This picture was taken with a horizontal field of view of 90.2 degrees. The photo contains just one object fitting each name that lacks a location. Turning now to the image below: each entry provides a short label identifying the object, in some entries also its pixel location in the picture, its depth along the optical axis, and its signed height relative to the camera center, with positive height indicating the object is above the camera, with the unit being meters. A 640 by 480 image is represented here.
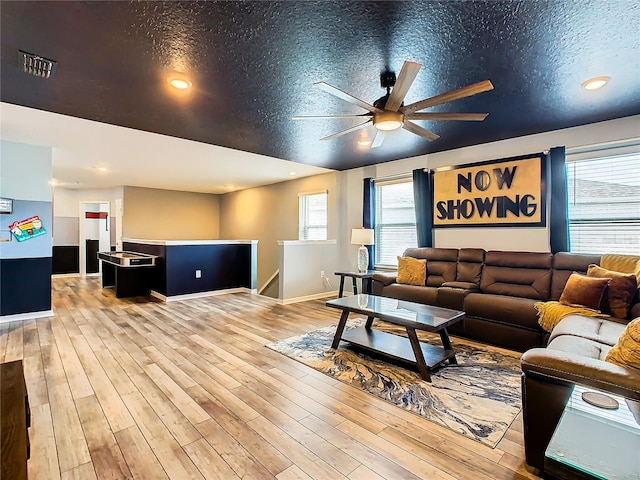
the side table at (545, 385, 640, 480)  1.41 -0.95
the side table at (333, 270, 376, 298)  4.79 -0.66
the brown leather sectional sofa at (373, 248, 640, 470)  1.55 -0.66
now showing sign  4.00 +0.64
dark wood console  1.00 -0.70
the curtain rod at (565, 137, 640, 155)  3.39 +1.06
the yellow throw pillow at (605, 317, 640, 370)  1.57 -0.56
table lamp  5.31 -0.03
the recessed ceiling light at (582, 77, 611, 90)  2.64 +1.33
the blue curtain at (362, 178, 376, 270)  5.74 +0.58
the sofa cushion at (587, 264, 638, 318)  2.80 -0.48
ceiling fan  2.10 +1.01
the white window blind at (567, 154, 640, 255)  3.43 +0.41
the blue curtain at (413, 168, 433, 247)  4.98 +0.52
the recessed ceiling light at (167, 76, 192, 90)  2.57 +1.30
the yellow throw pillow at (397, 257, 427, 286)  4.48 -0.44
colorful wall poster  4.23 +0.16
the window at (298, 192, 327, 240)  6.76 +0.53
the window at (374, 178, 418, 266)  5.39 +0.35
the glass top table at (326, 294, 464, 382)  2.67 -0.85
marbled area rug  2.09 -1.15
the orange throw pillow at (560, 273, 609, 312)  2.90 -0.48
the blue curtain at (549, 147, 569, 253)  3.76 +0.44
